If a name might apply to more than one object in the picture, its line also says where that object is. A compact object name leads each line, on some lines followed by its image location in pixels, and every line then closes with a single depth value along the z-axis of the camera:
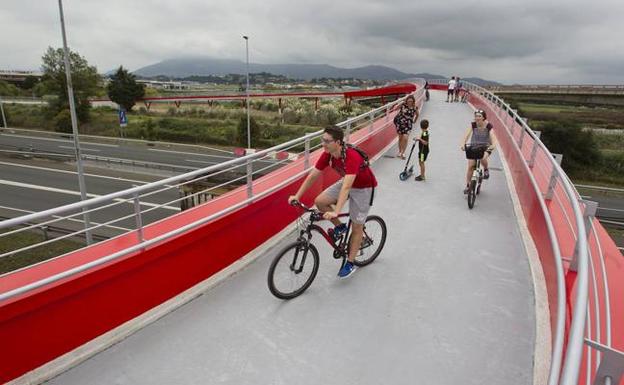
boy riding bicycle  4.19
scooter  9.62
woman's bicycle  7.57
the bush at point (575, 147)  46.50
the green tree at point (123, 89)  63.44
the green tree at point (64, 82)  56.00
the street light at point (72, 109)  16.65
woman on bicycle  7.70
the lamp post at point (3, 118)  53.08
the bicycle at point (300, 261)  4.35
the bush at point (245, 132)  43.28
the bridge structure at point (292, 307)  3.21
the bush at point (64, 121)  51.16
